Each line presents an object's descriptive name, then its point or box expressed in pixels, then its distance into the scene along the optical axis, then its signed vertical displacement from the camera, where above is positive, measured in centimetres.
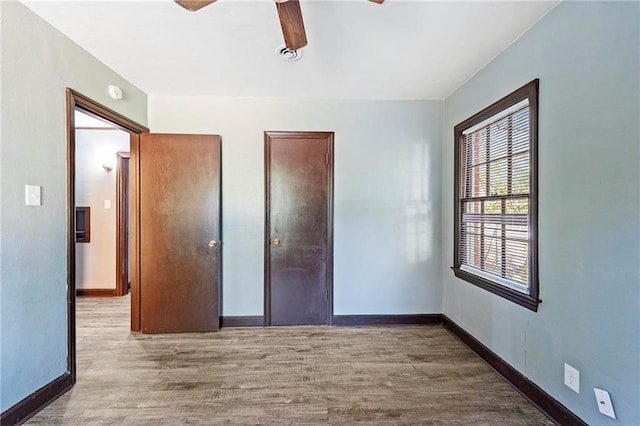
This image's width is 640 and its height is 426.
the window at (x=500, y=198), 187 +10
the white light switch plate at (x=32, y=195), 171 +9
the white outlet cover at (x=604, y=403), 138 -95
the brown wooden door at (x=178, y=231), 287 -22
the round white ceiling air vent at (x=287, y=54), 212 +119
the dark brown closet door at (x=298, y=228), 304 -20
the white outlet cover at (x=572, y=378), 155 -93
